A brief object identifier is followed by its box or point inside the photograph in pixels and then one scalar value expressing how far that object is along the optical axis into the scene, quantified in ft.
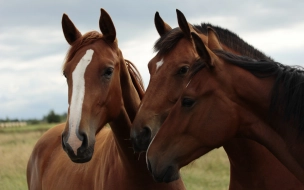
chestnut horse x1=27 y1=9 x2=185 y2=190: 14.47
